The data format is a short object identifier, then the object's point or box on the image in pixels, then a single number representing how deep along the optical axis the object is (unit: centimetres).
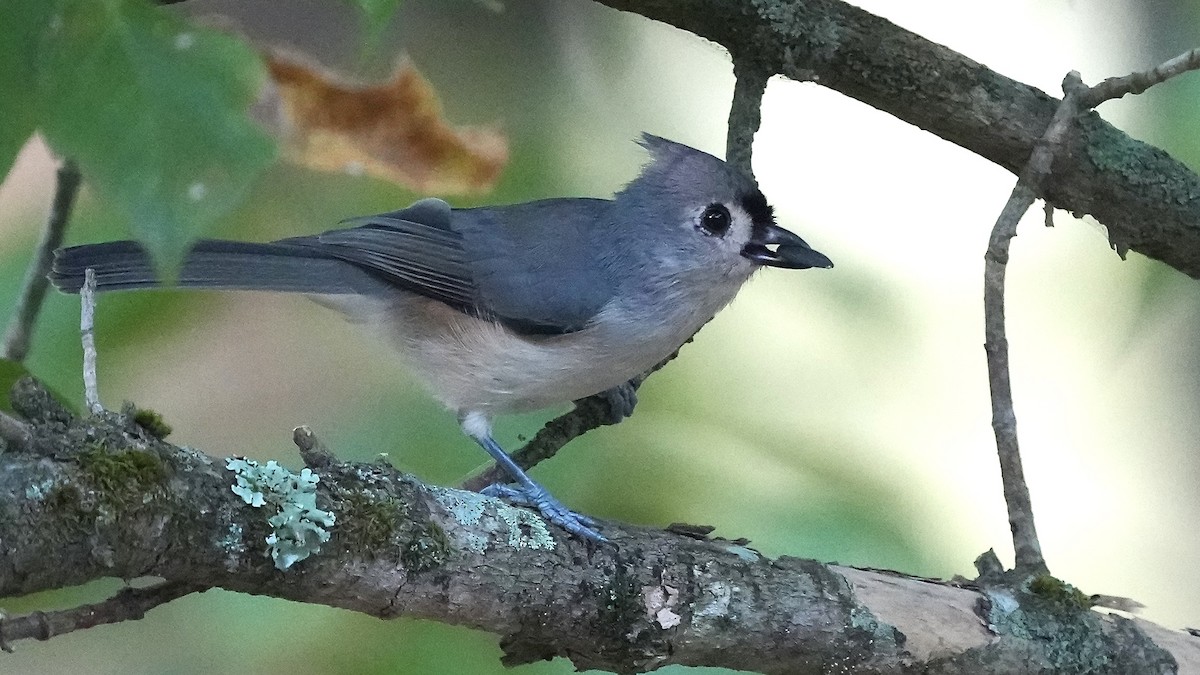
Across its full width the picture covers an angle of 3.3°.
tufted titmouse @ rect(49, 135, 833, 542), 367
